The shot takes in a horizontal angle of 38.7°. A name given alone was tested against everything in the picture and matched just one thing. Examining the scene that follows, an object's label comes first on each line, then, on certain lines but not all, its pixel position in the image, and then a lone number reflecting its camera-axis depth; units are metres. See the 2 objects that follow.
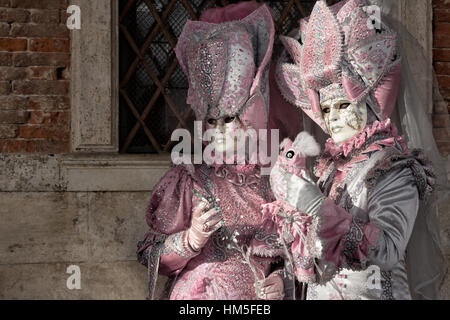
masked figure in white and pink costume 2.24
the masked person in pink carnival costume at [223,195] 2.78
